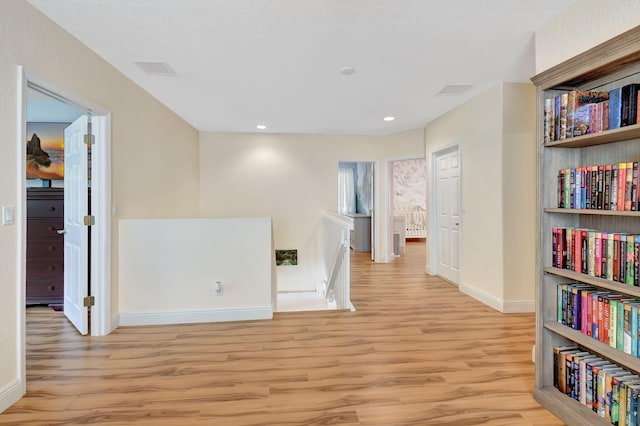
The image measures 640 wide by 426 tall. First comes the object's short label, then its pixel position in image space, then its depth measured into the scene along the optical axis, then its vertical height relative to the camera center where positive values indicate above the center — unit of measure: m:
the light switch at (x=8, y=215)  1.92 -0.05
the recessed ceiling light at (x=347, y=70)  3.09 +1.34
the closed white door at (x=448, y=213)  4.66 -0.09
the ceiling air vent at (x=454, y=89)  3.60 +1.36
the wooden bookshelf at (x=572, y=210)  1.57 +0.02
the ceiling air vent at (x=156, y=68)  2.98 +1.33
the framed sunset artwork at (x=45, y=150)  4.04 +0.72
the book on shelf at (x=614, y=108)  1.57 +0.49
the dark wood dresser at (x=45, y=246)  3.75 -0.47
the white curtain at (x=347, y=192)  9.30 +0.44
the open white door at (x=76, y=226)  2.94 -0.19
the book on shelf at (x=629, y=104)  1.50 +0.49
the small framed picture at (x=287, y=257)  6.07 -0.95
